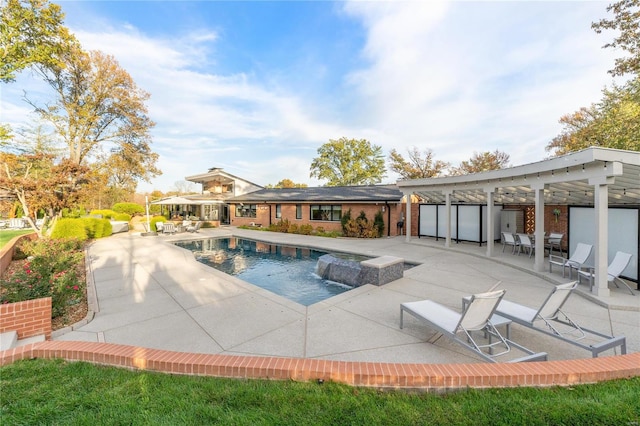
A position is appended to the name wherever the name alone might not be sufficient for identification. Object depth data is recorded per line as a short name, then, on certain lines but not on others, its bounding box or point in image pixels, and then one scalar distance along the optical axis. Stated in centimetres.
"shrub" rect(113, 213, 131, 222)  2965
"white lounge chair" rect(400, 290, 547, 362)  371
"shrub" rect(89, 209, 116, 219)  2956
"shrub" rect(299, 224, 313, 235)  2061
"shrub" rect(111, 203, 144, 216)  3566
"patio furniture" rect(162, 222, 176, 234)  2003
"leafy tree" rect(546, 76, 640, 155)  1616
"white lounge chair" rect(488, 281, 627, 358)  410
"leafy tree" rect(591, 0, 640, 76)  1238
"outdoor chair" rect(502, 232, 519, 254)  1144
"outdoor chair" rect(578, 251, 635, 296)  641
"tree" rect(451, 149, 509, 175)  3350
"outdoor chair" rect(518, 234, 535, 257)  1054
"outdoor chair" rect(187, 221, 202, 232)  2117
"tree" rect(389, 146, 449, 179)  3559
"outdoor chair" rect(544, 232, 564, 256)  1067
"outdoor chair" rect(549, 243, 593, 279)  759
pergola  612
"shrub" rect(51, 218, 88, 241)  1513
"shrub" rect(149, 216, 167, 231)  2336
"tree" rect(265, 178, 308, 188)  5571
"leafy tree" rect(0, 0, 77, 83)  1156
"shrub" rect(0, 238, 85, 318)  538
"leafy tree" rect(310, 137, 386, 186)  4475
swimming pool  797
